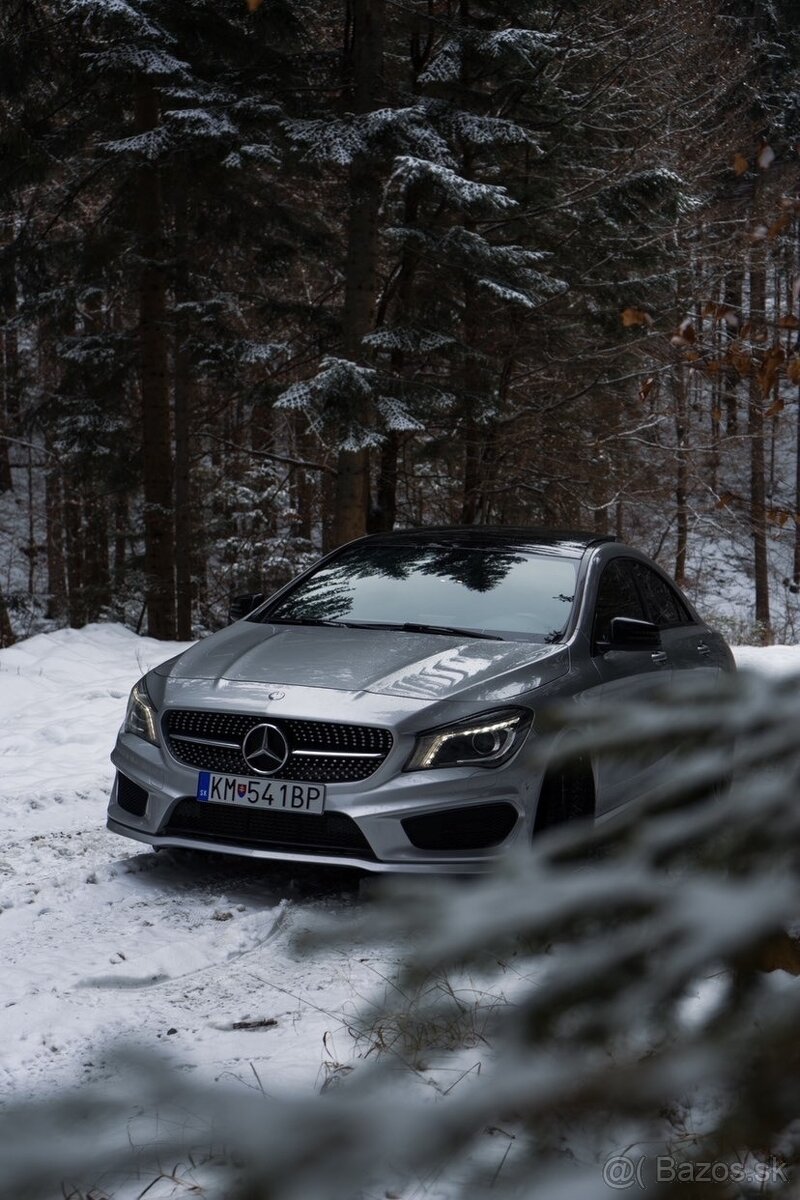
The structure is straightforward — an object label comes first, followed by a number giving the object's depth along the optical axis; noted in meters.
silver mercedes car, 4.76
